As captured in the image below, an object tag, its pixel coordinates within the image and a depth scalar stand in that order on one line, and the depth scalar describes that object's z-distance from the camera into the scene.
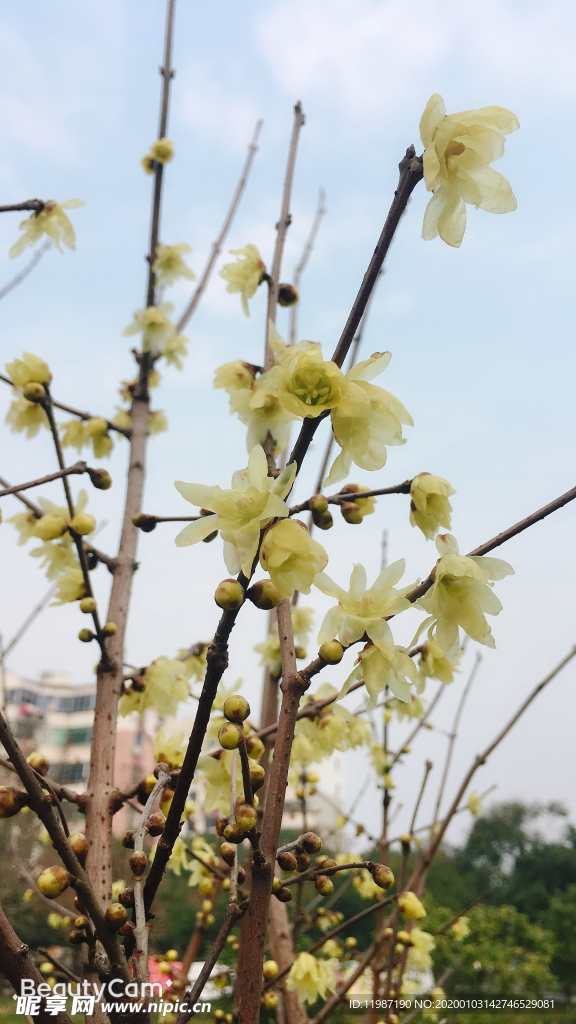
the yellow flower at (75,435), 0.48
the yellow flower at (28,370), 0.40
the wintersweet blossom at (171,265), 0.59
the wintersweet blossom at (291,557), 0.25
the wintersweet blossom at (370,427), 0.27
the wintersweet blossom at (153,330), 0.56
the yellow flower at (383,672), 0.28
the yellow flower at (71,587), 0.39
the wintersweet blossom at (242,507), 0.25
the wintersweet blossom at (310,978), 0.46
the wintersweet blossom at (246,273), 0.40
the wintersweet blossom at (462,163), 0.27
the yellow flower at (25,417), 0.42
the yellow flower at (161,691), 0.40
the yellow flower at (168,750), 0.34
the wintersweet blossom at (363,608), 0.28
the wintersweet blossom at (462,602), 0.27
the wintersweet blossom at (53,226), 0.42
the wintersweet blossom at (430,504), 0.30
